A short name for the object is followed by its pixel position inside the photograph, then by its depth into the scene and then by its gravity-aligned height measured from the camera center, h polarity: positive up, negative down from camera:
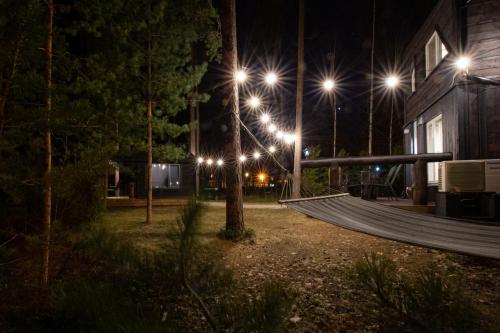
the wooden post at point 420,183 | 6.57 -0.08
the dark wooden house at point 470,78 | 6.89 +2.15
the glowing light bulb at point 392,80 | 8.51 +2.52
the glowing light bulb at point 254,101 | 8.95 +2.10
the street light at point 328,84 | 8.57 +2.45
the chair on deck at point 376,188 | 9.93 -0.26
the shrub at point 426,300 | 1.51 -0.59
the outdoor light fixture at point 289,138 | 9.43 +1.17
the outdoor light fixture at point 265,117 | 10.48 +1.95
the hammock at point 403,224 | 2.88 -0.51
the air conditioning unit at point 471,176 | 5.96 +0.06
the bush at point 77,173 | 3.29 +0.06
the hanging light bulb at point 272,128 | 11.82 +1.84
